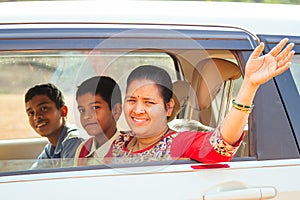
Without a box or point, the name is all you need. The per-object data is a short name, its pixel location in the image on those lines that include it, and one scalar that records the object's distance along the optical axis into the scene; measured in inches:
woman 148.8
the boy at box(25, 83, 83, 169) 204.5
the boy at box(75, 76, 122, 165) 181.3
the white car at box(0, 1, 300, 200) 151.7
